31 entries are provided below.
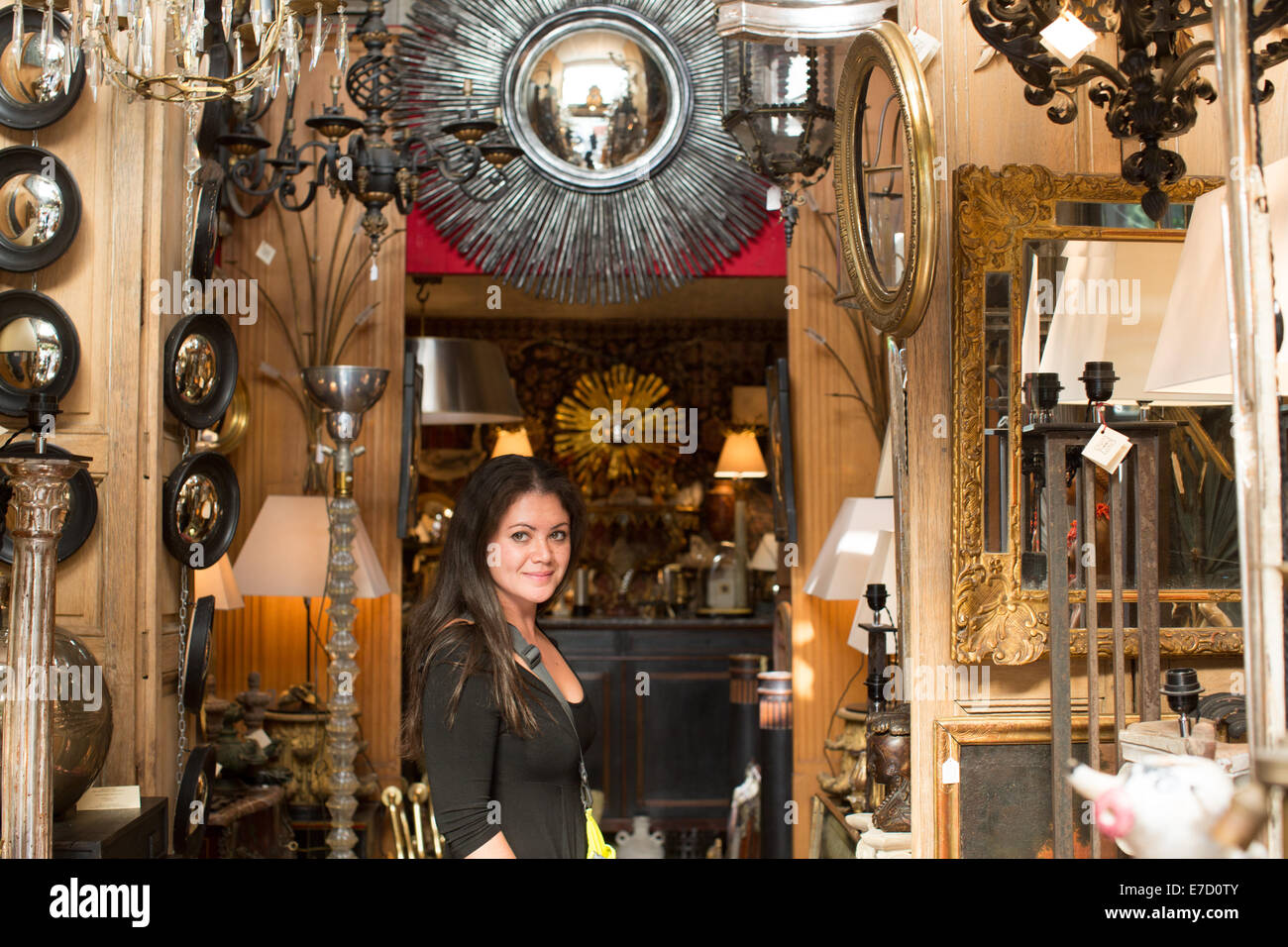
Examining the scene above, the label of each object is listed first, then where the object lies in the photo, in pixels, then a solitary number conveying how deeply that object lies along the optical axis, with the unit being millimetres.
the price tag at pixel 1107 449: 2094
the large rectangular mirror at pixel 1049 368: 2516
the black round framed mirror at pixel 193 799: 3113
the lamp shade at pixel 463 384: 5254
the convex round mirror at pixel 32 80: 2824
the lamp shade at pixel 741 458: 7547
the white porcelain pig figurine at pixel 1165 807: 1180
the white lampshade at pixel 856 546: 4172
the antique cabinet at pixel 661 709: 6168
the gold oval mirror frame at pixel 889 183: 1987
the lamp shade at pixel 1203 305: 1898
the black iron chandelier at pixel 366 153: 3586
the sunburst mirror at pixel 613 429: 8797
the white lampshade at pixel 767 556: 7458
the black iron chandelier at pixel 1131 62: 2023
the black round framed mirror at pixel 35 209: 2809
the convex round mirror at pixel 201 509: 3135
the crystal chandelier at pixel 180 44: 2416
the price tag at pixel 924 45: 2510
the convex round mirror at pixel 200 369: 3123
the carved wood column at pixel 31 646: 1984
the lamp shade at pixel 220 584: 3957
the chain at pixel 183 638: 3283
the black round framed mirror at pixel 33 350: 2777
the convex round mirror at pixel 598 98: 5305
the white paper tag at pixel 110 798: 2727
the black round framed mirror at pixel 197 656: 3211
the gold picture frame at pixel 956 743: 2471
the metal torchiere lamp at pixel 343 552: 3967
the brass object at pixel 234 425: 4629
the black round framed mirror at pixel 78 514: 2863
